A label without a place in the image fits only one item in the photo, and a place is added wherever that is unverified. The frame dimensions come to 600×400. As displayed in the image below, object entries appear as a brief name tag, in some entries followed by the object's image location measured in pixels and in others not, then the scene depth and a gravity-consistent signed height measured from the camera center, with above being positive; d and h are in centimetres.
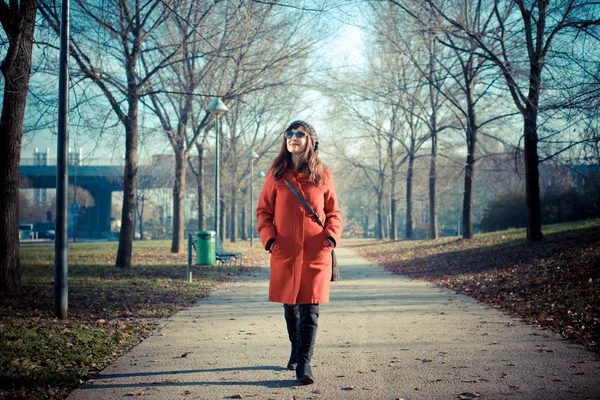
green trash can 1308 -55
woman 452 -7
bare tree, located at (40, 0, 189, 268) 1093 +378
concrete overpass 3909 +385
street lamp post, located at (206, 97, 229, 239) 1427 +302
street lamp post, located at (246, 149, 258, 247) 2583 +244
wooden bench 1456 -77
